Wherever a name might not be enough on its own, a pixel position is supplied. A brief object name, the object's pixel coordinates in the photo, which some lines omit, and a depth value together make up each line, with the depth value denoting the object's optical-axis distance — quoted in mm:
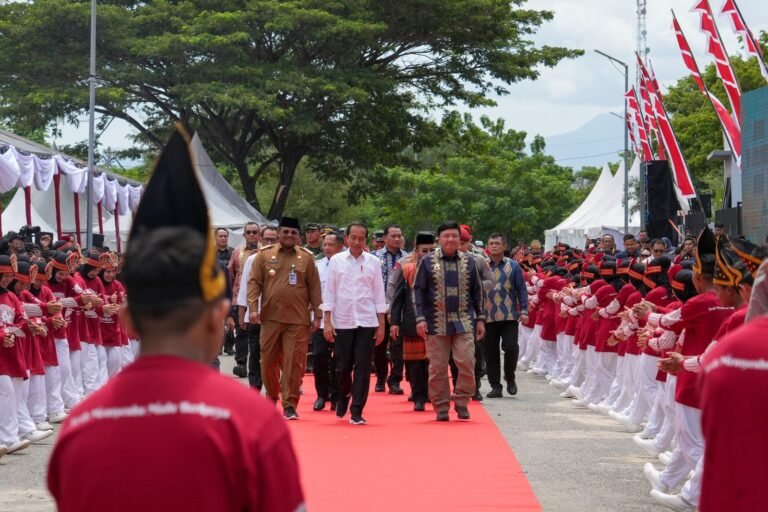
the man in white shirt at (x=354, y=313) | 14766
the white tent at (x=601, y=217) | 50344
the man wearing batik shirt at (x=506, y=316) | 18641
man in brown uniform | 14711
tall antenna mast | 60025
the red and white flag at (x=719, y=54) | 26375
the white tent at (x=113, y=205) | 35950
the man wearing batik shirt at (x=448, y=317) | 15102
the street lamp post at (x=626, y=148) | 46031
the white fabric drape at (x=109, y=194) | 34906
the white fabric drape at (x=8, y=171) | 23516
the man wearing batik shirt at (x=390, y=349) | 18797
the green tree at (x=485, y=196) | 70250
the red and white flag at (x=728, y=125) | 26969
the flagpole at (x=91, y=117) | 31594
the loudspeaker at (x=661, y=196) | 32781
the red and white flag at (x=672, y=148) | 29438
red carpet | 9969
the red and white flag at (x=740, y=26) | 25516
